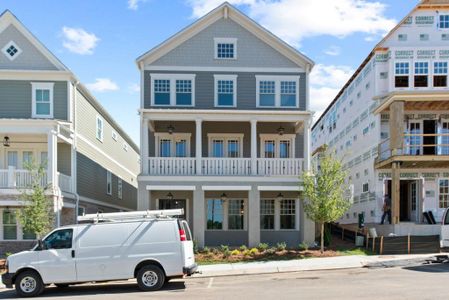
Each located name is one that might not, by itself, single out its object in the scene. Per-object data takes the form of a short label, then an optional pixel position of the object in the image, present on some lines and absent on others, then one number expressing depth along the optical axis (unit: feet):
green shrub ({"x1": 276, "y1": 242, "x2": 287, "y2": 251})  70.23
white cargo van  45.68
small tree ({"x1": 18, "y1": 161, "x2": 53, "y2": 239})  61.67
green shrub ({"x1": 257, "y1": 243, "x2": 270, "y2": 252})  71.01
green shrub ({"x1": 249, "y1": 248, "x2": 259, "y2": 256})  68.97
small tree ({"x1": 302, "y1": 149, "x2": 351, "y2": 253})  67.10
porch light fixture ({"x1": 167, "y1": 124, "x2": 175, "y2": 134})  82.73
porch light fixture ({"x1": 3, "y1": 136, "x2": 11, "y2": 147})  75.94
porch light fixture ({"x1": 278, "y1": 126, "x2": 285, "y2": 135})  83.25
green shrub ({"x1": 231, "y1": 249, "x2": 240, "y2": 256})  68.80
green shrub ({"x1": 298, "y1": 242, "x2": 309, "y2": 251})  70.95
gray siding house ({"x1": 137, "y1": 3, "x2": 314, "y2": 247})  81.20
